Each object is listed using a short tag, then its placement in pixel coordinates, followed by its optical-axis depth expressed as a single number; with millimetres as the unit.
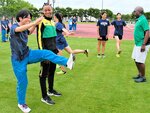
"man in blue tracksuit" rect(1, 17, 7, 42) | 12116
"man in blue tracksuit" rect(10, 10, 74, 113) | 3304
